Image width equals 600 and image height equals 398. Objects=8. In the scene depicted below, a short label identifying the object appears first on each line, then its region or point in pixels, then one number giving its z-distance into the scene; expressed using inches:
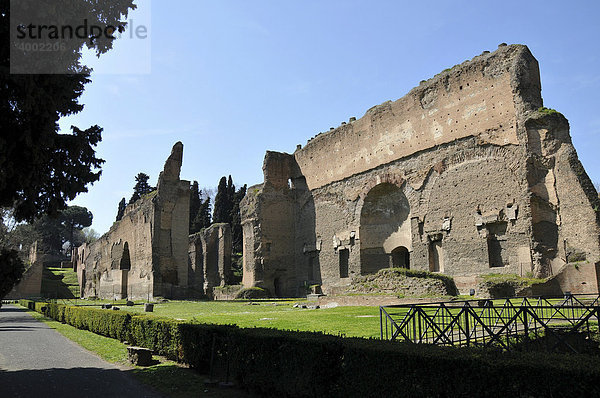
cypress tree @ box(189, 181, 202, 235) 2290.1
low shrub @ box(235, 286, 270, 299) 1291.8
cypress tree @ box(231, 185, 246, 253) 2057.2
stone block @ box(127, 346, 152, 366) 365.4
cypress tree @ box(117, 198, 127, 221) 2787.9
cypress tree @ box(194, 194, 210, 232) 2219.5
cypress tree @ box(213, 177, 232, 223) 2089.1
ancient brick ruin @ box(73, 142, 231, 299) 1316.4
